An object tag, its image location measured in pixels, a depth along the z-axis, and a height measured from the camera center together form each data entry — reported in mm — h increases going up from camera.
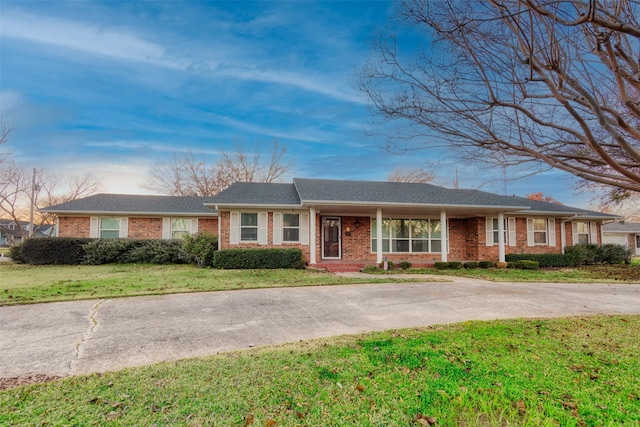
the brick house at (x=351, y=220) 14938 +480
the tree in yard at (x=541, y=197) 38938 +3725
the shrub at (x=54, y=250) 15826 -953
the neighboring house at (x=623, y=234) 37125 -617
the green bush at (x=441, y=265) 14797 -1585
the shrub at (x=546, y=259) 16531 -1481
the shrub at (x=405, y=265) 14523 -1548
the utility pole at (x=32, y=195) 25203 +2766
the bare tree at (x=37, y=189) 25980 +3565
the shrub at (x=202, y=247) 14703 -760
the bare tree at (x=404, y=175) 33531 +5608
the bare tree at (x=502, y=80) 4211 +2244
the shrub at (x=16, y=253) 16530 -1131
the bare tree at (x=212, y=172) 30766 +5356
